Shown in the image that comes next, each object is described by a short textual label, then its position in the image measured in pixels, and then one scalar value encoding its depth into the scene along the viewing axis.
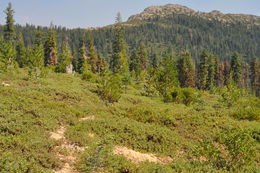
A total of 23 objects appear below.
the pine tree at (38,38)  64.11
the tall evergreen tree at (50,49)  59.06
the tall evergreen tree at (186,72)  64.44
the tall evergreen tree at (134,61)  73.66
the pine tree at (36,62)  24.19
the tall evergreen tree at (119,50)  57.91
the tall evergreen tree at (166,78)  28.38
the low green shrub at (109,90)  20.67
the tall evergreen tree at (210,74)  64.99
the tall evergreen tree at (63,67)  46.90
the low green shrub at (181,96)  25.77
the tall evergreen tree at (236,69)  65.06
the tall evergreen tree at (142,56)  76.38
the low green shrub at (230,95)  24.36
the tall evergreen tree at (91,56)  62.51
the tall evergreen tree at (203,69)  64.62
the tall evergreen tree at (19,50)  67.53
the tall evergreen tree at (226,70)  76.51
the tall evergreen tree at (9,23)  56.62
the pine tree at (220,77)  72.49
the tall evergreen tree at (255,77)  72.75
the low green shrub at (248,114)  17.84
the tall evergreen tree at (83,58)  58.65
